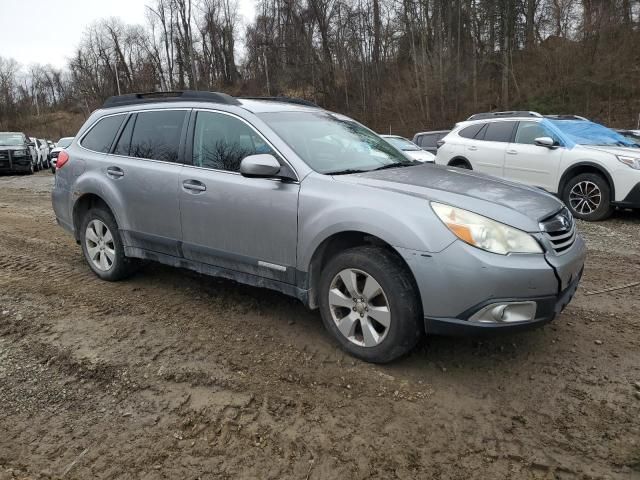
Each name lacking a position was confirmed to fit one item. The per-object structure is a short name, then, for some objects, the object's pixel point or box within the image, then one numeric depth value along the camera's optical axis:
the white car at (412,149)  11.80
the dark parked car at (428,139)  15.95
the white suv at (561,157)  7.90
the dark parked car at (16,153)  20.12
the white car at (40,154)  24.09
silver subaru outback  3.03
